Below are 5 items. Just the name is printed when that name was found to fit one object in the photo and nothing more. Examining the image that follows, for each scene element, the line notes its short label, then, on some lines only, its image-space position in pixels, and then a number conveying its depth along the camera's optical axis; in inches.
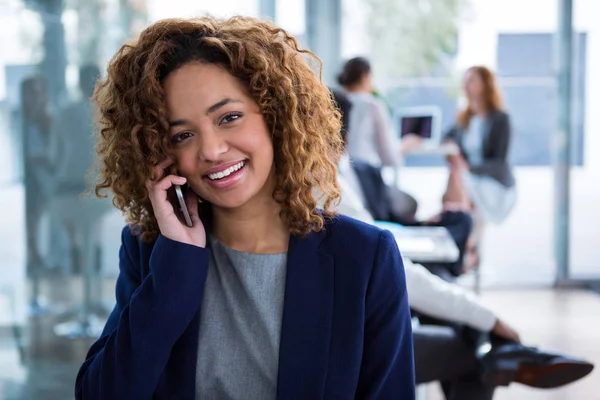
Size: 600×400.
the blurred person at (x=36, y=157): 108.3
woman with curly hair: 56.2
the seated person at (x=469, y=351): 78.7
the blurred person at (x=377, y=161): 159.0
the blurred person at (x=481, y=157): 236.5
